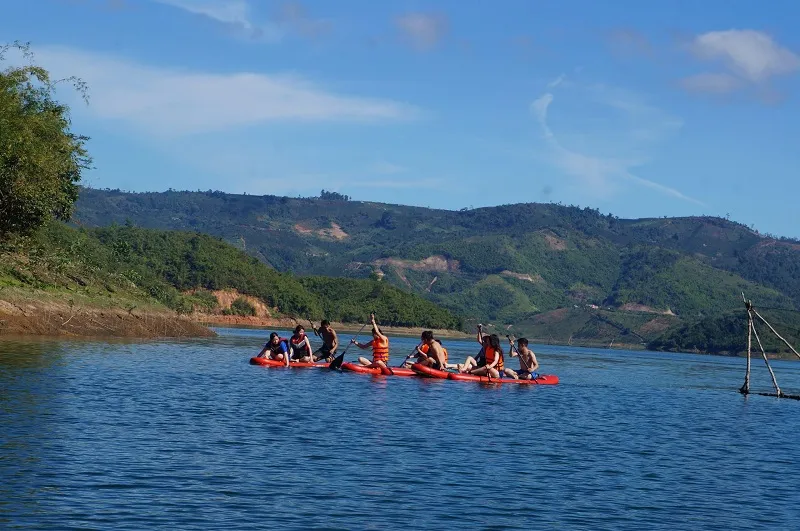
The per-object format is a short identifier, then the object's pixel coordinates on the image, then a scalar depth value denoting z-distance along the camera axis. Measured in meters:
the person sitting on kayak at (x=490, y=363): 44.91
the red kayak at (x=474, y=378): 44.84
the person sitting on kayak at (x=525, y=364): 45.53
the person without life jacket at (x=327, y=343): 49.78
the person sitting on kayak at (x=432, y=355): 45.72
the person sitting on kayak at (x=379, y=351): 45.78
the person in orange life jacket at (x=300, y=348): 49.06
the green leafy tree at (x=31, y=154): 51.12
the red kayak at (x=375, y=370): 45.56
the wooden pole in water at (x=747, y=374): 44.66
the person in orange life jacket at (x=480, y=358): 45.75
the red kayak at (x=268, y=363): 48.12
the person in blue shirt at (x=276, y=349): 48.38
